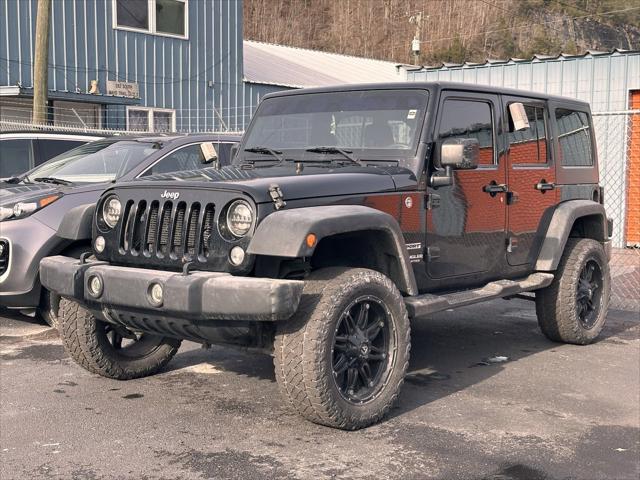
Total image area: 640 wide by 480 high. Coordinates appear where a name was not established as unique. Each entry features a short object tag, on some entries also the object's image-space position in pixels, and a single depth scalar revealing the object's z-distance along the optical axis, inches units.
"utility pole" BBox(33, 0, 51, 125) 534.9
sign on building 694.5
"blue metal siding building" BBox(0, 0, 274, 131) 633.6
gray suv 260.1
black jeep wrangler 175.0
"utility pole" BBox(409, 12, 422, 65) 1619.1
